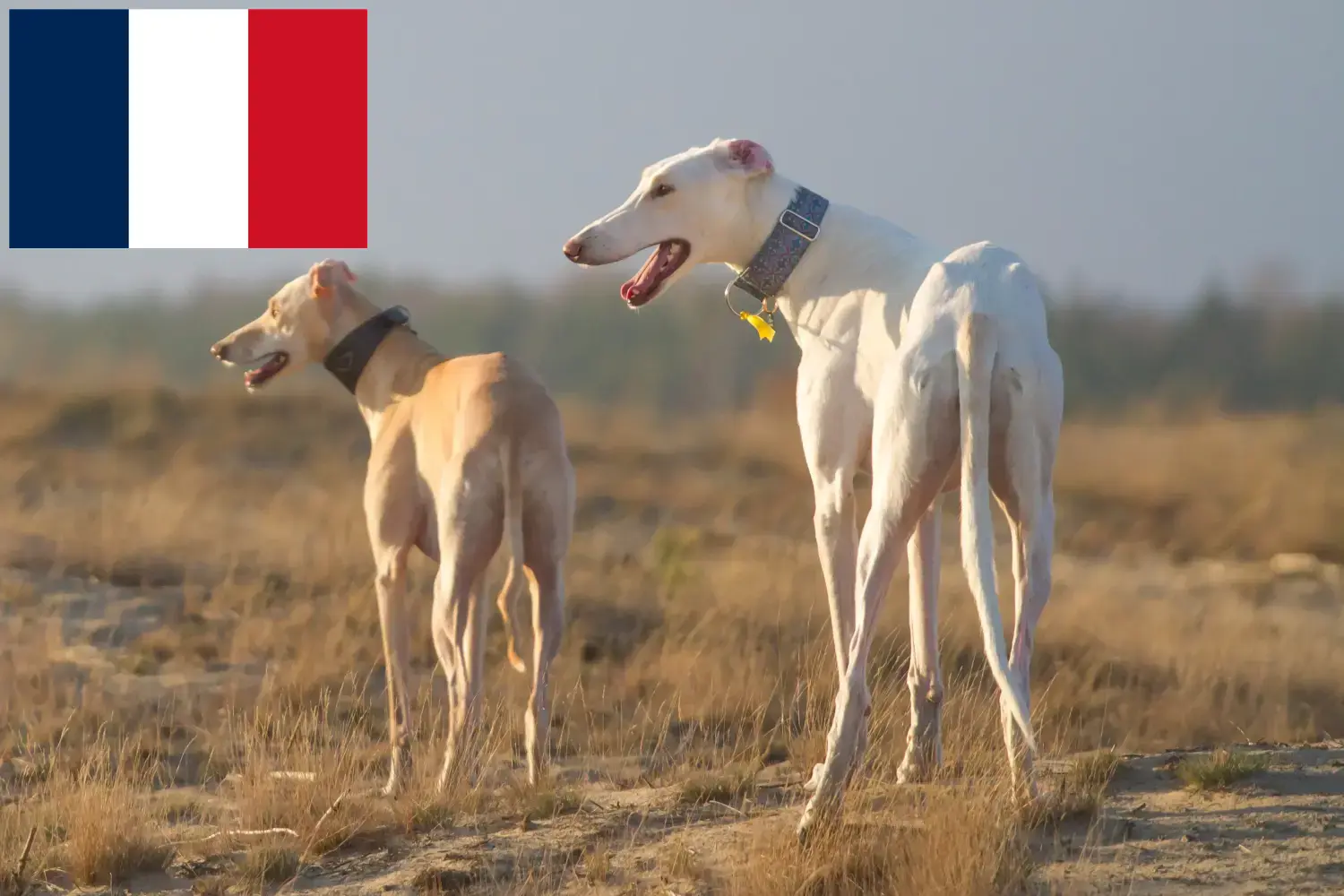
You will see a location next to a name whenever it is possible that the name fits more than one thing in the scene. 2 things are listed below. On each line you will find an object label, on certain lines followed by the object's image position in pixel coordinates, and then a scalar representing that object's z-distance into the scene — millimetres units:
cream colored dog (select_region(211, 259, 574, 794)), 15328
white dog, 10781
